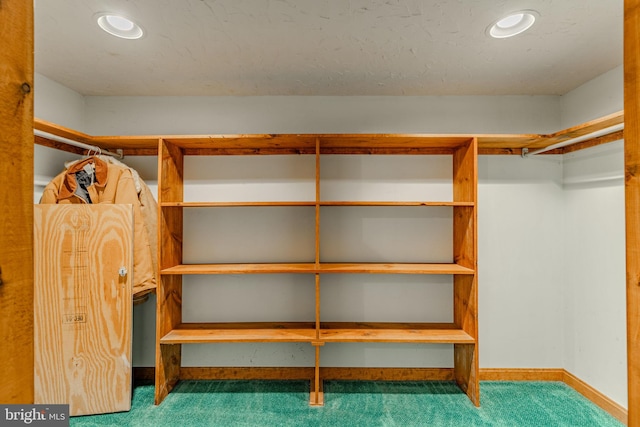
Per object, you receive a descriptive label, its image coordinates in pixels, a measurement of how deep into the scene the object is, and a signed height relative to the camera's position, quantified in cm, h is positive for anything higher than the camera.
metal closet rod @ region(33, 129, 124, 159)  194 +49
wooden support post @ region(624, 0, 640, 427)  61 +5
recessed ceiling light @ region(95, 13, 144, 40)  159 +98
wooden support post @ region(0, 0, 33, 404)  53 +2
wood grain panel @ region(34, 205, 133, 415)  205 -58
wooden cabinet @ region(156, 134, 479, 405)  222 -36
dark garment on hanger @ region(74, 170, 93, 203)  219 +23
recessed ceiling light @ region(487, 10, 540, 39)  157 +98
